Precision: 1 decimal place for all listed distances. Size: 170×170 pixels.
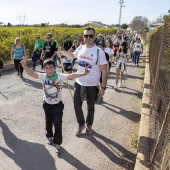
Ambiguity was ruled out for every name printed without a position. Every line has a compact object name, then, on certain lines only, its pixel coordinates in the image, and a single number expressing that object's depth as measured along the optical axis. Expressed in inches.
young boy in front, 156.9
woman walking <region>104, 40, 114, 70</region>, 356.5
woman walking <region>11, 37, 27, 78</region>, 367.4
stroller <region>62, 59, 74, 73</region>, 441.5
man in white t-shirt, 175.3
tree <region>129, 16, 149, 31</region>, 3752.2
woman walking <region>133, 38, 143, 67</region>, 592.4
